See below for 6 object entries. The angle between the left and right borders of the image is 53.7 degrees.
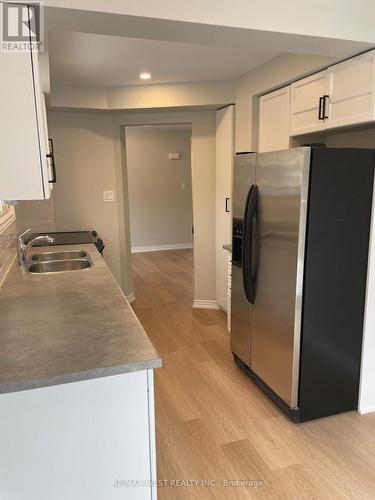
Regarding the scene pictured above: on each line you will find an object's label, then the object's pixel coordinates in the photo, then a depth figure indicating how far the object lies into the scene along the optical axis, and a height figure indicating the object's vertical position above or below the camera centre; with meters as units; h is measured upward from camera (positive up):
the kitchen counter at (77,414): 1.12 -0.72
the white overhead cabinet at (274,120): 2.91 +0.50
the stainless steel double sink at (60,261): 2.72 -0.59
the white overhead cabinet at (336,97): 2.10 +0.53
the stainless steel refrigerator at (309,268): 2.10 -0.52
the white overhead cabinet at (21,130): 1.32 +0.19
